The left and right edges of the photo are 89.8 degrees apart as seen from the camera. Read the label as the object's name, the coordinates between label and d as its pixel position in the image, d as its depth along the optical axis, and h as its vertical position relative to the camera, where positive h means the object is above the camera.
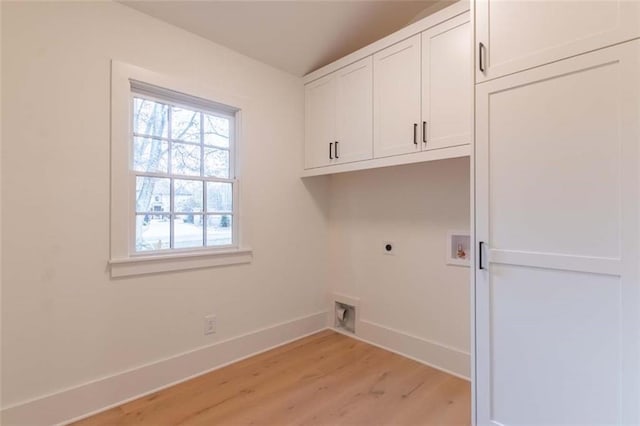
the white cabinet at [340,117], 2.49 +0.81
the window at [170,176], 1.98 +0.26
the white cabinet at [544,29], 1.23 +0.78
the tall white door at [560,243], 1.22 -0.12
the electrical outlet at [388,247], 2.77 -0.30
